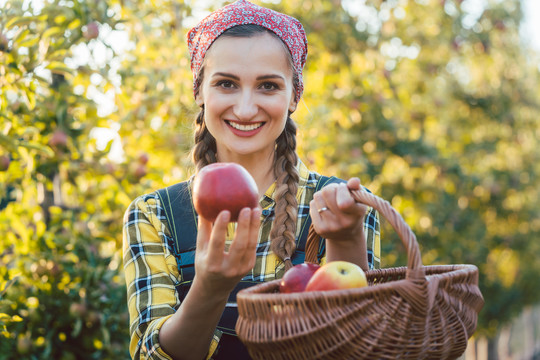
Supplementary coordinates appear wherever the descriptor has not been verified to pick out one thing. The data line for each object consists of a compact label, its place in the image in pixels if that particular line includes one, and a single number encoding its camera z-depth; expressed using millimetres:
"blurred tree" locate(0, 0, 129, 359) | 2521
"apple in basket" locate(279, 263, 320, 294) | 1382
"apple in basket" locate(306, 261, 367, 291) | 1302
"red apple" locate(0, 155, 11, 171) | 2539
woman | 1489
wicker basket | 1169
